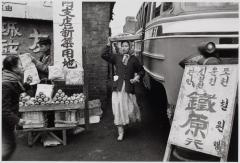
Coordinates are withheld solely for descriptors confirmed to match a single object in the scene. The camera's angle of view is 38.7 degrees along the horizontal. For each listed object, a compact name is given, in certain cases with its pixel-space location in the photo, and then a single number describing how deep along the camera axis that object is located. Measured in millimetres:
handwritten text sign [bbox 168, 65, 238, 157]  3859
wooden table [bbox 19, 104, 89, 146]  5602
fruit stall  5621
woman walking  5770
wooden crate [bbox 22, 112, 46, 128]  5617
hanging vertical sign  6324
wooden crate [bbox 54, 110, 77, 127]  5707
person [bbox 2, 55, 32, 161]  4012
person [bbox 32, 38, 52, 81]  6153
